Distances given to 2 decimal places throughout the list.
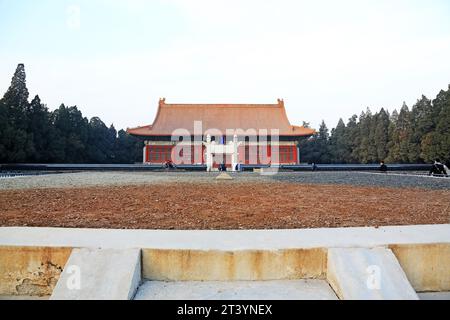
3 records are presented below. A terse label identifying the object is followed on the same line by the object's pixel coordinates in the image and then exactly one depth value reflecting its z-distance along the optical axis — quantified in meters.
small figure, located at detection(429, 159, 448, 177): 15.54
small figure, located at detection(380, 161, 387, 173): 21.30
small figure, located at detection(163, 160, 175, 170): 24.81
